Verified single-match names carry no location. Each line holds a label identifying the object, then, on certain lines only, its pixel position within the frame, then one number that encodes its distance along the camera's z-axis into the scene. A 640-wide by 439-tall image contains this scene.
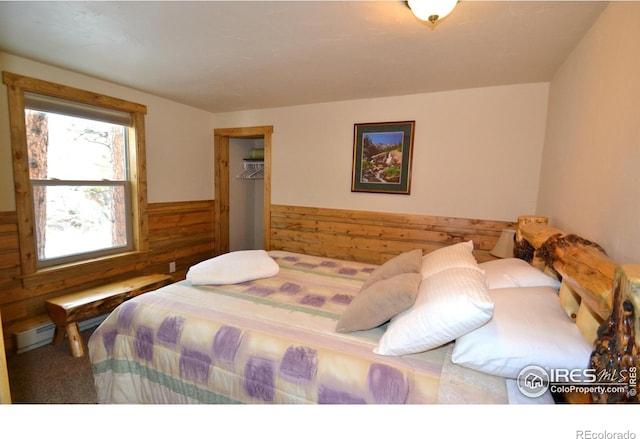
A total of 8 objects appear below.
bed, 1.02
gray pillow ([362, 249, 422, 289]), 1.63
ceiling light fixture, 1.29
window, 2.28
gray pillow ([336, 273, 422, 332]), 1.26
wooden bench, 2.25
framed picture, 3.00
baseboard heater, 2.28
